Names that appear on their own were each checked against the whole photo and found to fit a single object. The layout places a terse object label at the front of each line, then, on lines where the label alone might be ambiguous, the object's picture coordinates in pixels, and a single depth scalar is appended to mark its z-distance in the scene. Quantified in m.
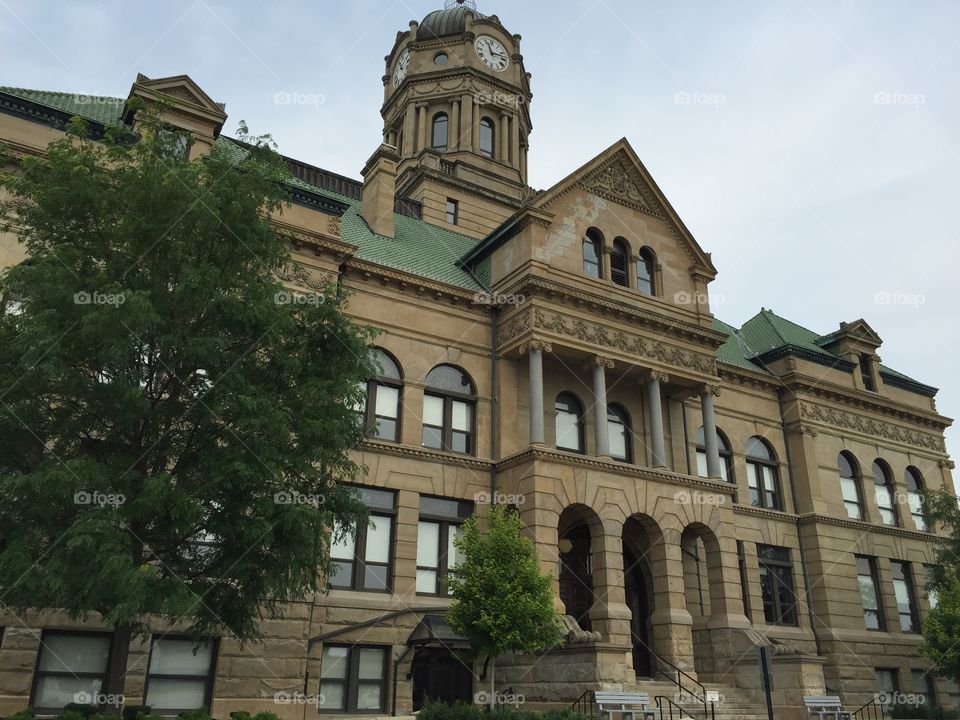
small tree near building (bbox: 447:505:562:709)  19.30
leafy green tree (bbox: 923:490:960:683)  26.69
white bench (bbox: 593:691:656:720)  19.78
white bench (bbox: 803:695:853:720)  23.53
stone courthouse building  21.52
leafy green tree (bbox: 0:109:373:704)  12.99
